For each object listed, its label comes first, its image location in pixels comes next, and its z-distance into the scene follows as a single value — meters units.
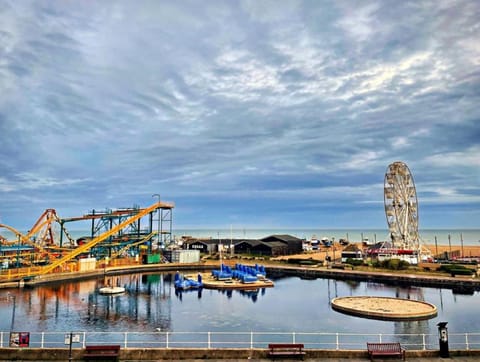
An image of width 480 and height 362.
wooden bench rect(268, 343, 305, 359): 21.95
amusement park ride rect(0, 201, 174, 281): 84.75
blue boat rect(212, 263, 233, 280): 77.12
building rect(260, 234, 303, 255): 125.44
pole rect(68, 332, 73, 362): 21.26
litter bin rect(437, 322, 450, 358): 21.89
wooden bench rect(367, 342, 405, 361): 21.97
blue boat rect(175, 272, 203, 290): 69.19
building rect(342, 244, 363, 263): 112.16
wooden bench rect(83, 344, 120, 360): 21.53
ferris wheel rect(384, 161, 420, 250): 98.12
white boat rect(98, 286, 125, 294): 61.97
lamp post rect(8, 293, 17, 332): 42.09
